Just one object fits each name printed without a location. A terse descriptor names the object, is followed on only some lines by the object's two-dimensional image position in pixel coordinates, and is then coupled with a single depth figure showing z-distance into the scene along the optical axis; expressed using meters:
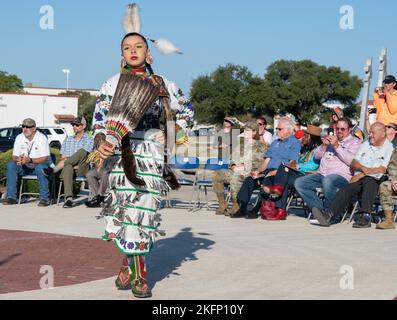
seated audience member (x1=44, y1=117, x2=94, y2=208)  14.39
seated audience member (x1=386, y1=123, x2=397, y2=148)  12.38
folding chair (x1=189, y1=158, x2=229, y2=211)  13.85
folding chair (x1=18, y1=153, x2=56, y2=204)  14.67
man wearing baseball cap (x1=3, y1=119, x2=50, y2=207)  14.55
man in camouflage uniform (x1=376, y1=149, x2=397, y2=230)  11.54
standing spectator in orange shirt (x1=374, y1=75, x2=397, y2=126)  13.38
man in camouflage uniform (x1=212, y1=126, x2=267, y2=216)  13.23
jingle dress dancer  6.87
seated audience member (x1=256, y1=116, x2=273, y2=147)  13.62
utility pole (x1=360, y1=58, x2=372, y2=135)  14.79
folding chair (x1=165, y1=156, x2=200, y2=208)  13.54
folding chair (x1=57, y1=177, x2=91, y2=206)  14.57
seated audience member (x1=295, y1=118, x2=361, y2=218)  12.11
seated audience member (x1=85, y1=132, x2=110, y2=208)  14.29
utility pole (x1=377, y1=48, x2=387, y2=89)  15.66
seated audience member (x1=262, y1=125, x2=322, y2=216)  12.56
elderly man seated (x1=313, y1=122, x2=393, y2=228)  11.59
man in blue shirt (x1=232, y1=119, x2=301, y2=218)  12.69
